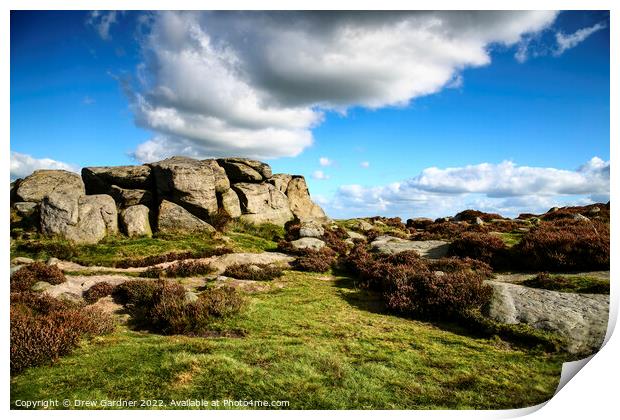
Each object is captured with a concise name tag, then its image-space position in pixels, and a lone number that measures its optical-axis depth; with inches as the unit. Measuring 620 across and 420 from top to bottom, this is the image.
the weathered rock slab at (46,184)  877.3
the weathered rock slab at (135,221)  844.6
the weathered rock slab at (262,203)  1169.4
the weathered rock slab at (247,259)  676.7
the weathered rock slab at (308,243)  881.1
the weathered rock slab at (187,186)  963.3
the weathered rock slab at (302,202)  1413.6
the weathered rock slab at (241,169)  1258.6
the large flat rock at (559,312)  335.3
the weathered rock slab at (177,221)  896.3
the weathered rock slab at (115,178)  995.9
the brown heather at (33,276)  508.4
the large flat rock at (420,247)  754.2
